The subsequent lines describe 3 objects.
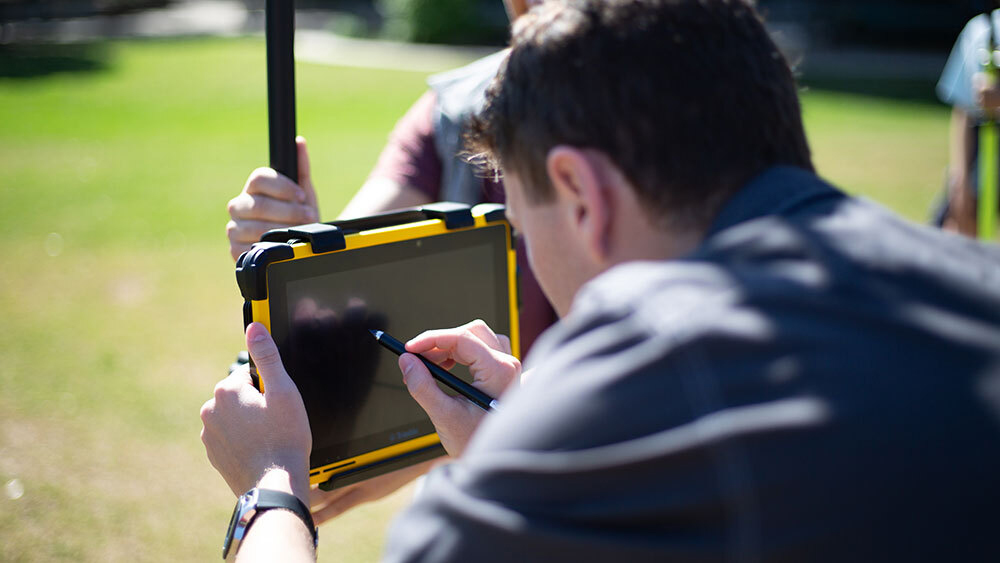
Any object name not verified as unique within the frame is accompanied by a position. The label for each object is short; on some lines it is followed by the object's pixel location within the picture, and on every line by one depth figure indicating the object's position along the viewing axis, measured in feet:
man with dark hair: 2.74
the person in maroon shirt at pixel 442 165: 7.79
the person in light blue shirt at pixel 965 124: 15.79
